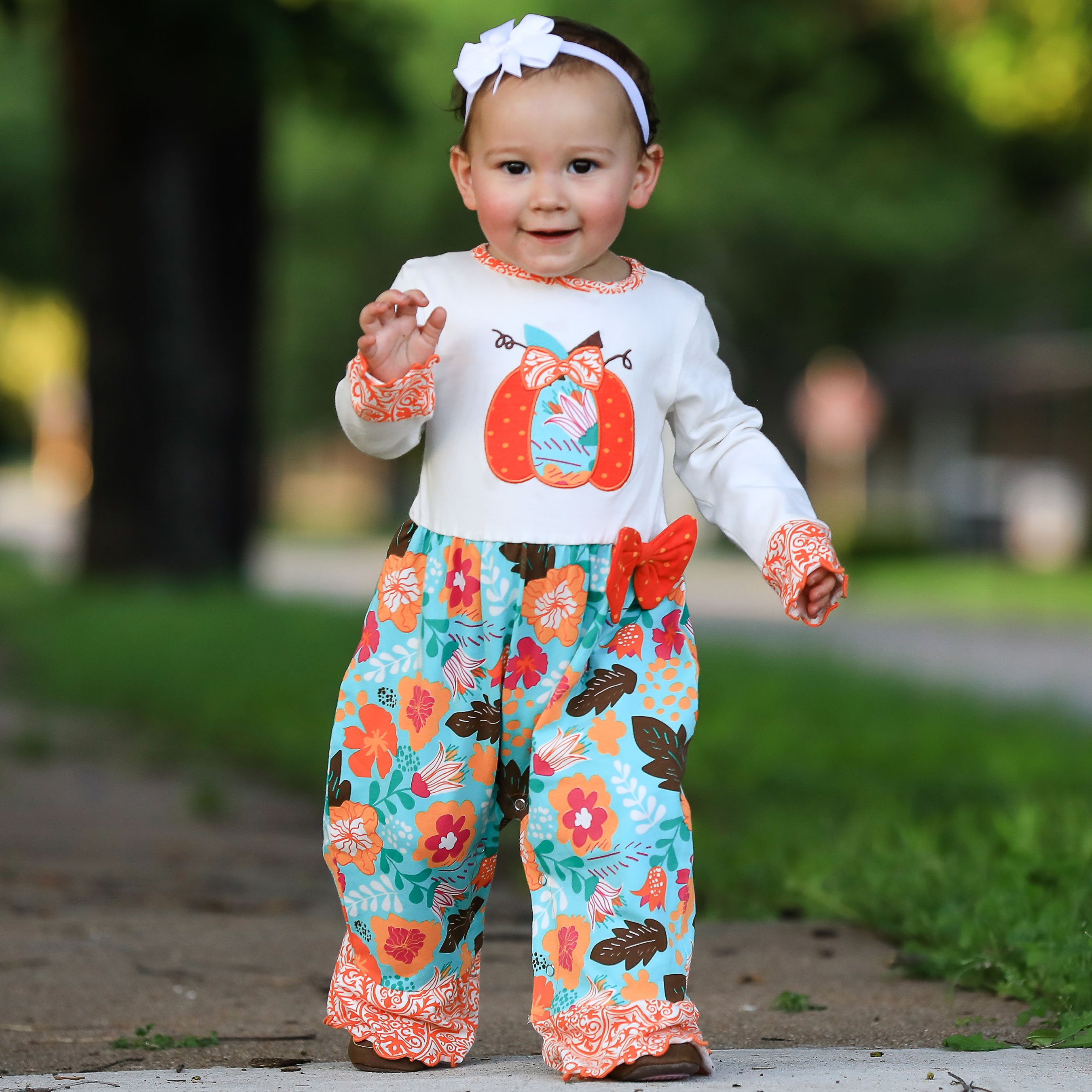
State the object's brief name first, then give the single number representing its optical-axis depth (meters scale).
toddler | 5.45
